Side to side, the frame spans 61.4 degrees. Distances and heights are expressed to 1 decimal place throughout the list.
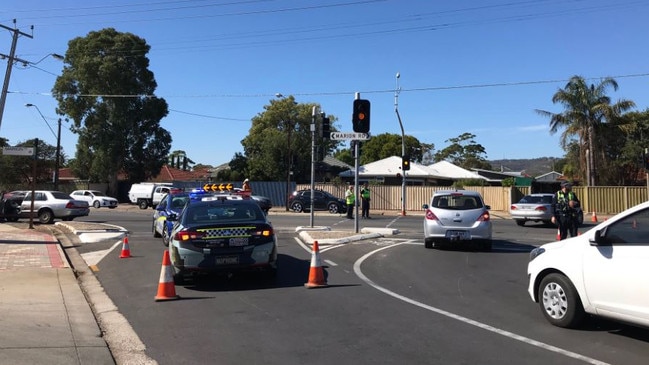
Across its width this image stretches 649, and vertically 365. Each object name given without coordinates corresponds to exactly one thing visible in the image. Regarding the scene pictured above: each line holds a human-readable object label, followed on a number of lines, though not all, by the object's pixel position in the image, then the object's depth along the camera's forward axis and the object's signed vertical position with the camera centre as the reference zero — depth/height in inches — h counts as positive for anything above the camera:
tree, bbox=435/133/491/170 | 3869.6 +385.2
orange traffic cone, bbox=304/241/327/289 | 355.9 -45.0
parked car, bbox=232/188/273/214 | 1216.5 +1.9
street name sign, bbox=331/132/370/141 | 676.7 +86.6
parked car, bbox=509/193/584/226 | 902.4 -3.7
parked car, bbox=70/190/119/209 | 1699.1 +8.8
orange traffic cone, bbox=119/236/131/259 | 508.7 -46.6
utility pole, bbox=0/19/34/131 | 1056.8 +277.6
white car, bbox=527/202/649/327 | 219.8 -28.7
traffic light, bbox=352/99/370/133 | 676.1 +110.2
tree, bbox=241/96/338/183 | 2030.0 +242.4
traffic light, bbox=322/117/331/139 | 753.7 +106.9
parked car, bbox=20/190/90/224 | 955.3 -9.7
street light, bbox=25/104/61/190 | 1923.0 +154.7
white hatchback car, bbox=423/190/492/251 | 538.0 -13.6
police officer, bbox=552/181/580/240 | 553.9 -2.8
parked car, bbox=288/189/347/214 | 1300.4 +5.6
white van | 1602.0 +28.0
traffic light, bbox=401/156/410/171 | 1243.5 +96.5
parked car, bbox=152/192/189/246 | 582.2 -7.0
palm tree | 1572.3 +277.5
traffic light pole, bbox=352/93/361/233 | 685.5 +57.2
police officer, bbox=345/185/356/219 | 1027.9 +8.9
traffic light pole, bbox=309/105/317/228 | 771.4 +90.9
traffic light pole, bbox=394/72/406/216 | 1288.1 +113.1
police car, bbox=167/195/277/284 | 344.5 -26.8
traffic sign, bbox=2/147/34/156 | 698.7 +64.4
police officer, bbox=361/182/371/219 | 1093.8 +8.0
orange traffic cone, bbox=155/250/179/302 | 323.6 -48.9
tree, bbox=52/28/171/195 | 1942.7 +362.1
